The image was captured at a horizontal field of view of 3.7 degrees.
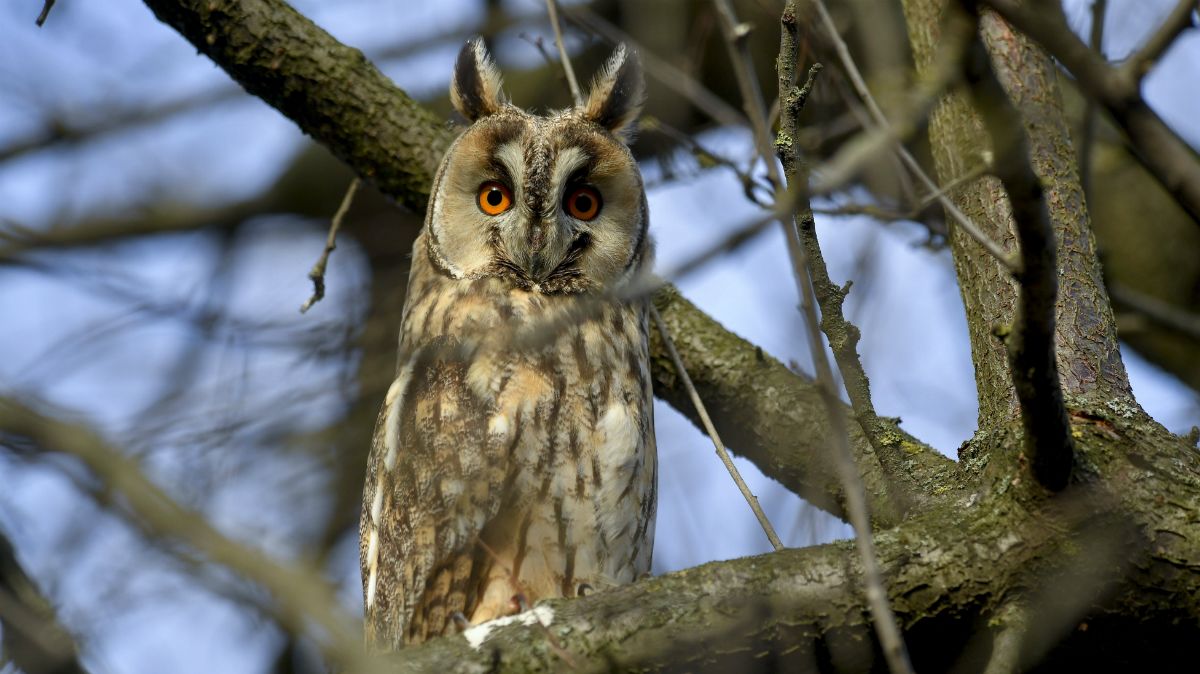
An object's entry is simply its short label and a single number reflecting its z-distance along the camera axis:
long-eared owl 9.80
